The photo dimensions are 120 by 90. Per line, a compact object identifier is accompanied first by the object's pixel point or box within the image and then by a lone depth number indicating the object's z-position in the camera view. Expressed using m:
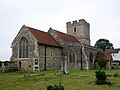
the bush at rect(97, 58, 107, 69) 24.80
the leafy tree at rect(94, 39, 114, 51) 50.19
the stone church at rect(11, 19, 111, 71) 20.28
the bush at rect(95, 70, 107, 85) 10.21
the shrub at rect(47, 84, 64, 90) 5.30
